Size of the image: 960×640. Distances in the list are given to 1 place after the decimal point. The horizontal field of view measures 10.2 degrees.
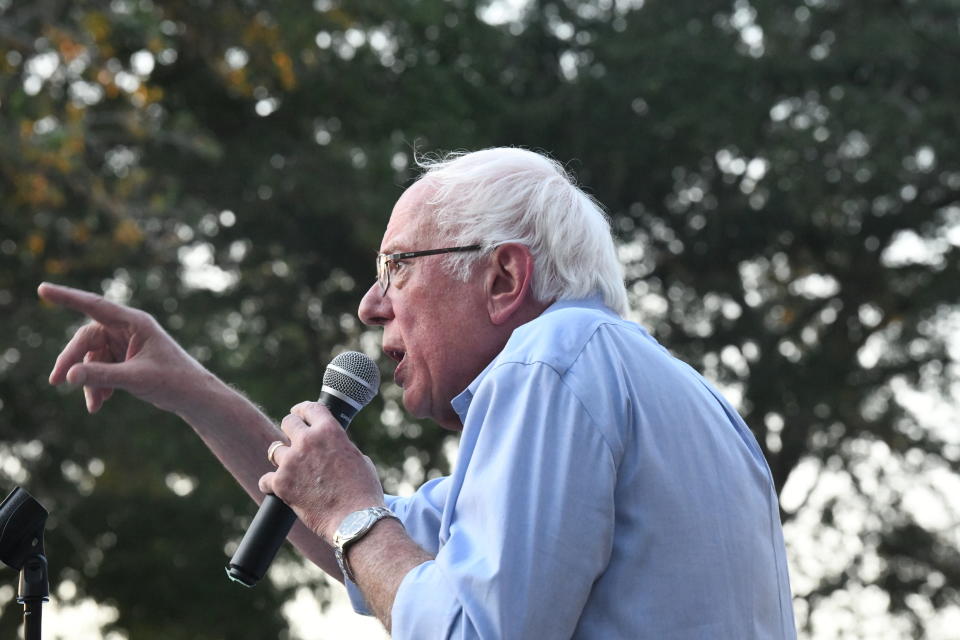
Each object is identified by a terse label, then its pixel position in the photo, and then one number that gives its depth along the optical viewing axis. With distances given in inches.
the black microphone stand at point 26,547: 188.5
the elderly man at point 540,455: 173.4
